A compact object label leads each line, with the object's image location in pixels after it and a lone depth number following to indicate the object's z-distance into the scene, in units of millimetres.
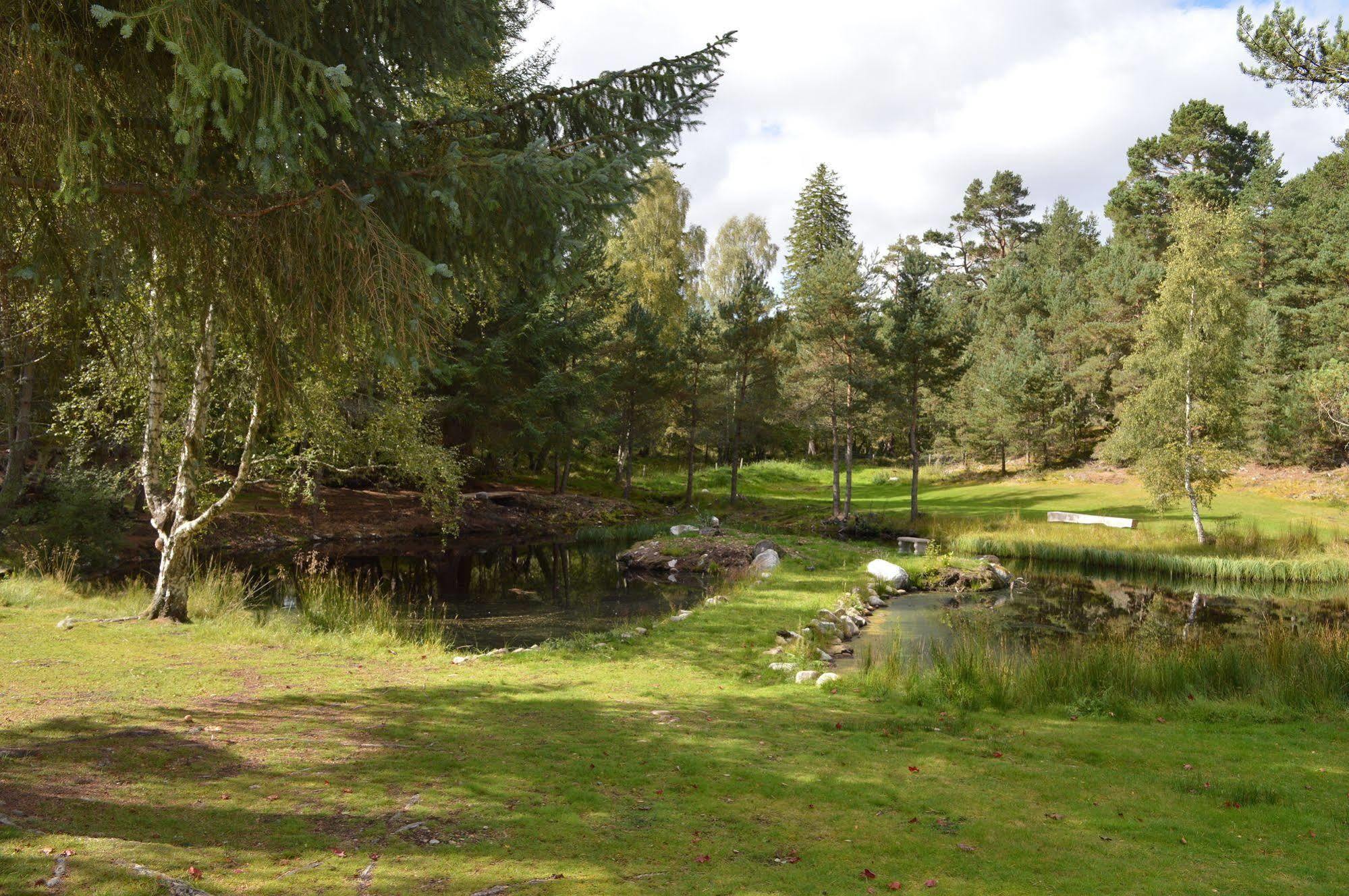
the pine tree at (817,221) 53312
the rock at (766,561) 18016
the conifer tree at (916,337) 28078
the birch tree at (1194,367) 22891
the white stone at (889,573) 17031
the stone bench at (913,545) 22312
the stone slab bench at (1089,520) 24938
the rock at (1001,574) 18359
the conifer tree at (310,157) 4395
